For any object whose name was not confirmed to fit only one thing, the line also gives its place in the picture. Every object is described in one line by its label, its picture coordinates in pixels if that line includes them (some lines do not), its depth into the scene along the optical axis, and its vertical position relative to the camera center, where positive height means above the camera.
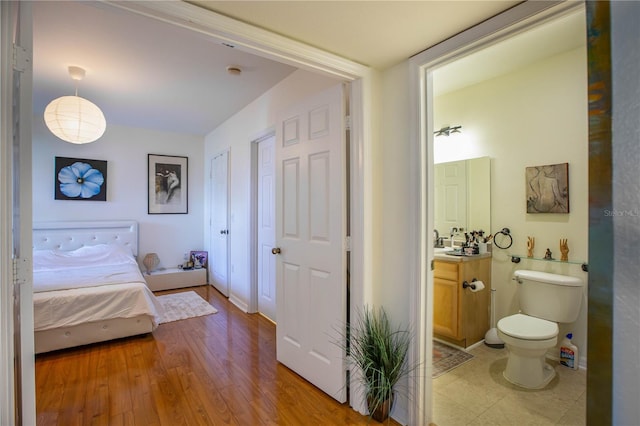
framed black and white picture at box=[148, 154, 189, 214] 5.02 +0.43
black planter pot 1.86 -1.18
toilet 2.21 -0.85
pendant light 2.58 +0.77
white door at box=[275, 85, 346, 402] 2.05 -0.20
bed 2.68 -0.80
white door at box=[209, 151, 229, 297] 4.42 -0.19
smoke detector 2.72 +1.23
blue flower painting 4.34 +0.45
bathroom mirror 3.07 +0.15
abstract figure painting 2.53 +0.18
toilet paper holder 2.77 -0.65
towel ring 2.90 -0.26
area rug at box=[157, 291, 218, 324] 3.71 -1.21
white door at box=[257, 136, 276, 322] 3.41 -0.17
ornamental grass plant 1.79 -0.84
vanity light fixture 3.26 +0.84
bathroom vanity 2.78 -0.83
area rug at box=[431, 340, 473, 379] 2.52 -1.25
